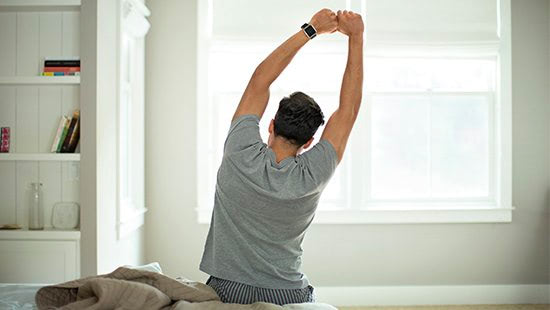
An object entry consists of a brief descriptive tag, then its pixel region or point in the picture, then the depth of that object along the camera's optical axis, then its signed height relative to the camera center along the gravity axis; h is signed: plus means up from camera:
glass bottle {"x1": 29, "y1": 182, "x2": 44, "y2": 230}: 3.91 -0.26
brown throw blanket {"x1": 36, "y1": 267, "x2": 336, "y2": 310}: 1.75 -0.33
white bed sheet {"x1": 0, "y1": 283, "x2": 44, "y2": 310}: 2.25 -0.44
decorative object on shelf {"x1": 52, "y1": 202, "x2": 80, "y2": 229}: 3.94 -0.29
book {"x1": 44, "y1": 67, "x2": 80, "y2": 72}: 3.92 +0.50
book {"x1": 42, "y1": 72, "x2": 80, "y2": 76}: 3.91 +0.48
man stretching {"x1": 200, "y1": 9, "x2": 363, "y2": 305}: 1.90 -0.07
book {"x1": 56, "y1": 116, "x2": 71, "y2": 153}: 3.93 +0.14
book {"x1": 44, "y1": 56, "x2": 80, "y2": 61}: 3.95 +0.57
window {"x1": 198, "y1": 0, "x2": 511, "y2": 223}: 5.40 +0.49
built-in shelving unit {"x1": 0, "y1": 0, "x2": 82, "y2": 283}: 3.93 +0.32
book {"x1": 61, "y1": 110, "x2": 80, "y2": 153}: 3.94 +0.16
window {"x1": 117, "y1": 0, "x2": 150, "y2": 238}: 4.51 +0.32
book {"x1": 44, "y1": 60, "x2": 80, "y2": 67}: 3.93 +0.54
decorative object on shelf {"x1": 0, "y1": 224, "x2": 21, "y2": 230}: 3.88 -0.35
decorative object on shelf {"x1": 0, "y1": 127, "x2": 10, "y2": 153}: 3.90 +0.12
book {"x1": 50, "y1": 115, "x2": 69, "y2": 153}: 3.93 +0.16
